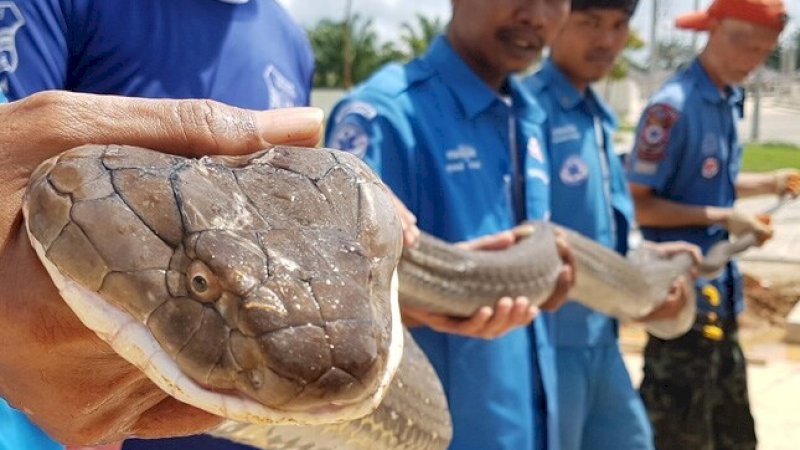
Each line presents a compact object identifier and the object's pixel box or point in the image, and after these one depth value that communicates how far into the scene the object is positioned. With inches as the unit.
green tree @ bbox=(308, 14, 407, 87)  1835.6
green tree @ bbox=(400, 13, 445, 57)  1768.3
